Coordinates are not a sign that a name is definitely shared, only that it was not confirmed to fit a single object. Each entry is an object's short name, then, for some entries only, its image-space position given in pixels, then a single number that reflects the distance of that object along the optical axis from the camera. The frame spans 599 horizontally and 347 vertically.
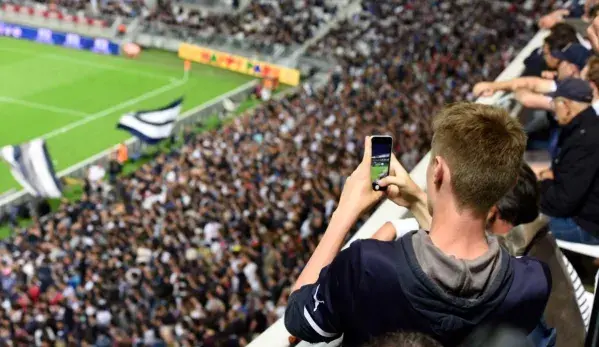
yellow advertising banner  35.56
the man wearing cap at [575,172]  4.18
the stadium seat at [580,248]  4.39
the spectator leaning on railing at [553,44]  6.20
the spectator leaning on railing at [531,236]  3.35
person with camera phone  2.27
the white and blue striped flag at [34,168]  21.45
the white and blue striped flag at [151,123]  24.39
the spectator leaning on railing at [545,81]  5.62
